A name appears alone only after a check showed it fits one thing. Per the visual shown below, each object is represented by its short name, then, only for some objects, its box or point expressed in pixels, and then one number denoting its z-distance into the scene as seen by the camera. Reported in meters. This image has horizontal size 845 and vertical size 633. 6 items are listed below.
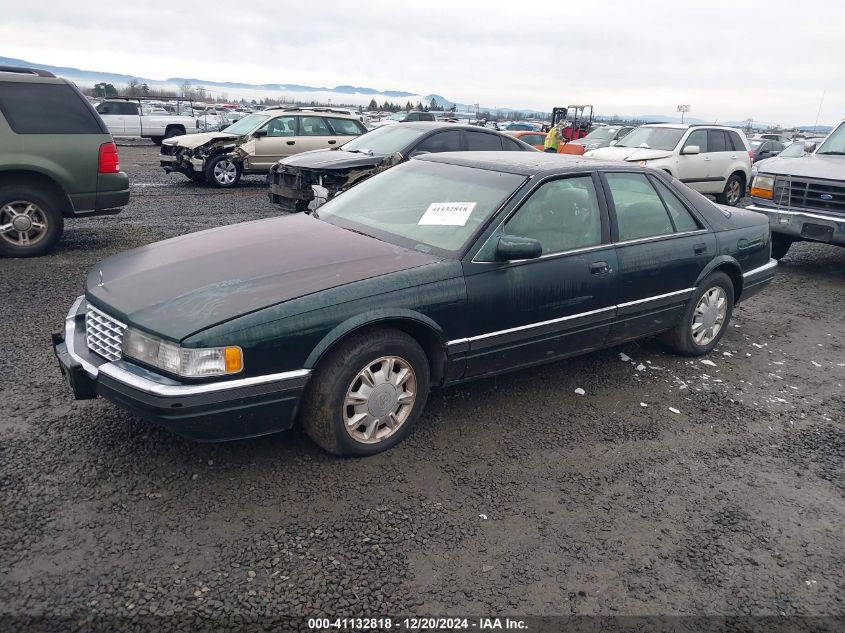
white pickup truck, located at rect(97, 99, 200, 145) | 24.31
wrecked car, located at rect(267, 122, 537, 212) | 9.19
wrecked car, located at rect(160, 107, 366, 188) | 13.24
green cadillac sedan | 2.92
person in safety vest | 20.20
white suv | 12.34
